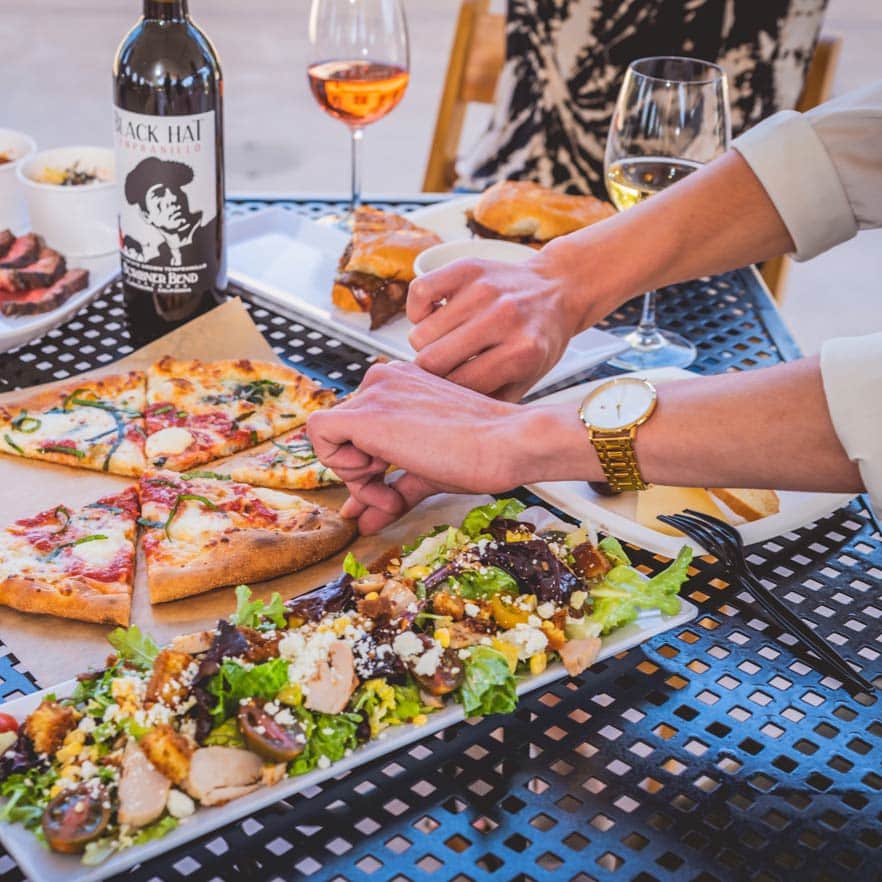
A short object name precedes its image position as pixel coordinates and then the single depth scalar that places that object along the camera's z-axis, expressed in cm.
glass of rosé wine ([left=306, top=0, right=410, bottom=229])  228
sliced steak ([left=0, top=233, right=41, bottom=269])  204
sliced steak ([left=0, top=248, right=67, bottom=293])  200
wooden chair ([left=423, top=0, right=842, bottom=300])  324
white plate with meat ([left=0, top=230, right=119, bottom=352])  195
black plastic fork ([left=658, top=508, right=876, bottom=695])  128
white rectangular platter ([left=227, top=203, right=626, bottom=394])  200
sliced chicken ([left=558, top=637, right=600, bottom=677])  122
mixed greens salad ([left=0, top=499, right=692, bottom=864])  103
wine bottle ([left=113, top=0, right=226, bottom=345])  182
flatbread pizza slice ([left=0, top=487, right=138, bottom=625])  138
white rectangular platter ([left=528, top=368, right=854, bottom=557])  148
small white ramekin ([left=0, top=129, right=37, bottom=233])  220
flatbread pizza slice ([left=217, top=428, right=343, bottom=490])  172
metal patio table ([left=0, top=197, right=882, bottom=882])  104
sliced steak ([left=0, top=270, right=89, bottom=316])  196
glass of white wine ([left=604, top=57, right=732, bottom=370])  189
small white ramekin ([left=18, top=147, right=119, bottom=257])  214
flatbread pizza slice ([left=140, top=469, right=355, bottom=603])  147
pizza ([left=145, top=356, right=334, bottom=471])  184
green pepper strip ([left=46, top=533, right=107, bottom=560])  151
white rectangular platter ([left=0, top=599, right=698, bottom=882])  97
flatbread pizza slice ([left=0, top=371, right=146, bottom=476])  174
